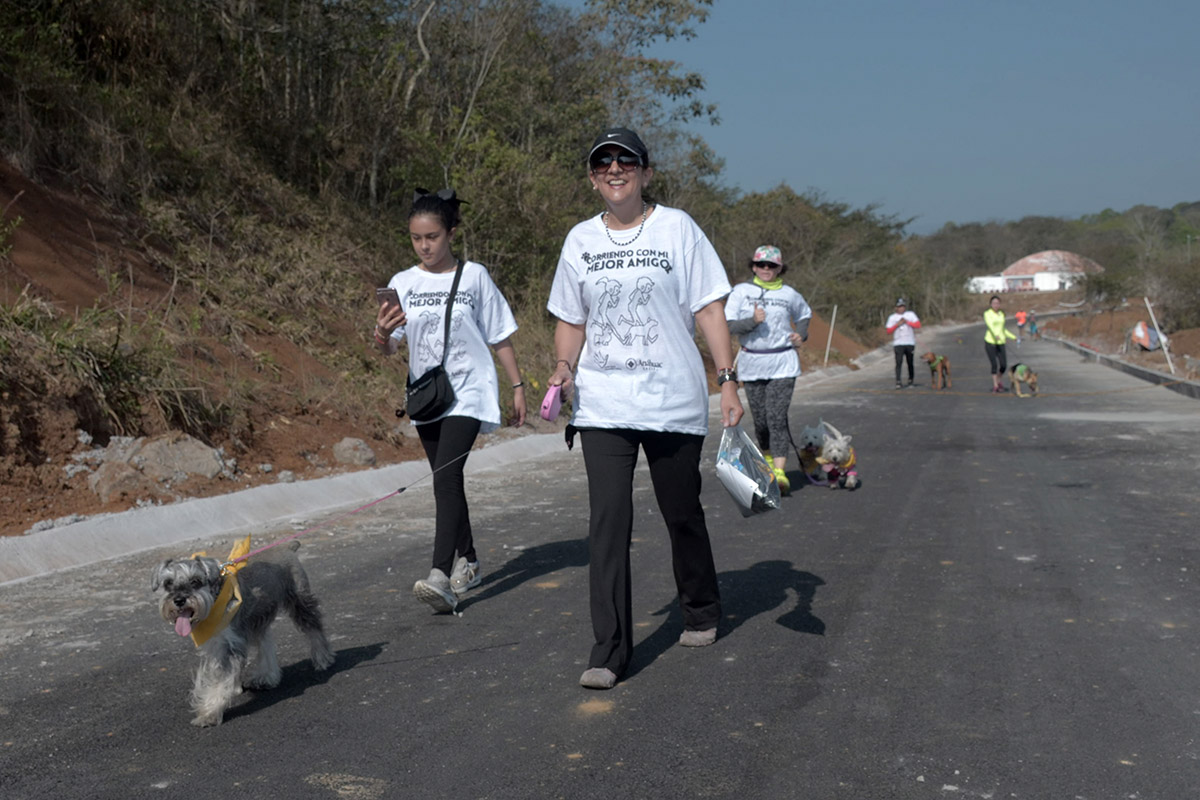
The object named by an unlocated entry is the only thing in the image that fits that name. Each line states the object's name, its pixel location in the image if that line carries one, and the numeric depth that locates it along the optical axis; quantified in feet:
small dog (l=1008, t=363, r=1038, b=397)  68.85
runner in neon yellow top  72.84
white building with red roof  520.51
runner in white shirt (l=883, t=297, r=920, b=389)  74.43
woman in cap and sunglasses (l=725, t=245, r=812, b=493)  31.17
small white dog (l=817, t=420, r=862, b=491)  32.01
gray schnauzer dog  13.17
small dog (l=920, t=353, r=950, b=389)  76.13
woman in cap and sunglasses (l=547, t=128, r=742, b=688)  15.49
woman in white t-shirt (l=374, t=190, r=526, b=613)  19.75
